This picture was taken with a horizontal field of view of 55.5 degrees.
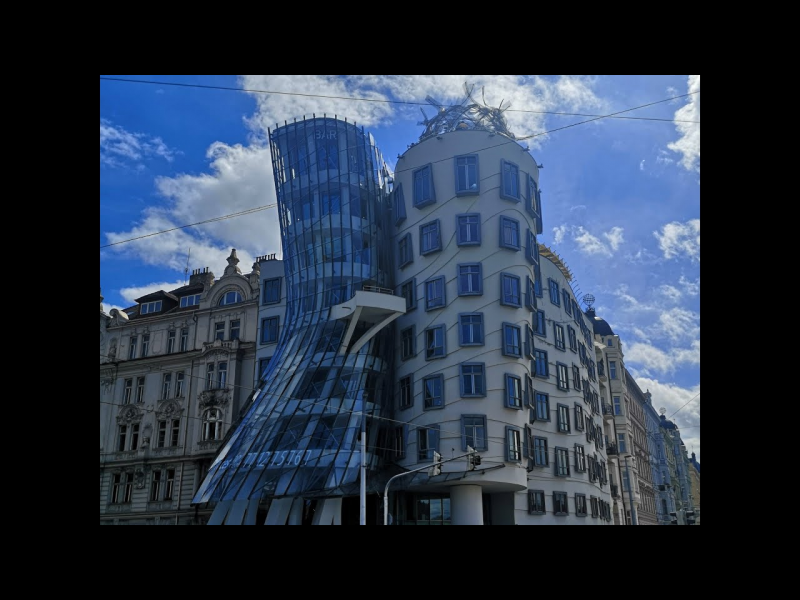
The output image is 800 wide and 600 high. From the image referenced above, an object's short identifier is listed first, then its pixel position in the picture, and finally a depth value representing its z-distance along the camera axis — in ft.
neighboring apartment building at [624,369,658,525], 241.96
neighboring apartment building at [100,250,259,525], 151.94
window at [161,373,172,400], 160.04
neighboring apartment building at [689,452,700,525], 410.72
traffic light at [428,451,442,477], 87.93
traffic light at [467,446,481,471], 86.22
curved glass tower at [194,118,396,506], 114.83
